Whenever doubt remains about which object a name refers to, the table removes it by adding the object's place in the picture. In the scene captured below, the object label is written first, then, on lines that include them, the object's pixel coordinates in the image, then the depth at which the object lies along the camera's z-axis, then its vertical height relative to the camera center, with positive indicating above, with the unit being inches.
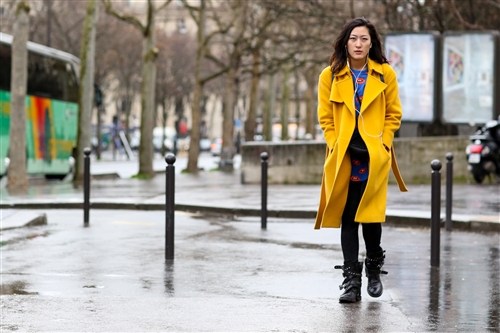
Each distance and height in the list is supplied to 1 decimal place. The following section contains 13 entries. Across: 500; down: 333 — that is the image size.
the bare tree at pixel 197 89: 1378.0 +63.8
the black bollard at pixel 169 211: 360.8 -26.7
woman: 264.5 +0.0
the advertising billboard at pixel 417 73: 1027.3 +64.1
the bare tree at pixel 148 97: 1193.4 +44.3
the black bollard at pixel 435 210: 344.8 -23.9
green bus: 991.0 +25.8
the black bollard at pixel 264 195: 494.9 -28.2
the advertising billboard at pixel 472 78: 1018.1 +59.0
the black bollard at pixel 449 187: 466.0 -21.9
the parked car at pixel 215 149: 2809.5 -37.3
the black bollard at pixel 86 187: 510.2 -26.2
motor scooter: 847.1 -11.2
